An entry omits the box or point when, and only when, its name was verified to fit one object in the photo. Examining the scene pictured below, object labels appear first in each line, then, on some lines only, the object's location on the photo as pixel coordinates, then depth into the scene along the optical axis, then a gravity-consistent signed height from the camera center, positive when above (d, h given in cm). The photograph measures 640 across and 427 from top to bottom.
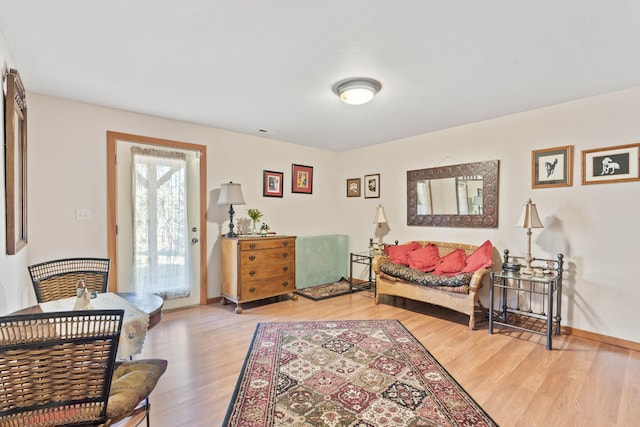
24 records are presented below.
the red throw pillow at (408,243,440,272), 390 -64
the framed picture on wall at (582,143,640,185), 272 +44
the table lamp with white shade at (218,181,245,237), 384 +18
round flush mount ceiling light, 257 +105
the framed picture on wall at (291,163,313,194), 502 +52
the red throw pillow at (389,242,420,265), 414 -60
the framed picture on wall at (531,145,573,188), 308 +46
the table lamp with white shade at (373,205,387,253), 466 -13
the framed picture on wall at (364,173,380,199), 502 +40
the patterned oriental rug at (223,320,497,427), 179 -124
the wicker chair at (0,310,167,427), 100 -57
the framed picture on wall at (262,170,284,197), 464 +41
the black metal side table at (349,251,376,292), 466 -113
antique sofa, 329 -75
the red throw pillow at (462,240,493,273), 340 -56
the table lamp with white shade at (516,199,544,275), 306 -11
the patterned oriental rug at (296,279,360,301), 439 -126
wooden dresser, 372 -76
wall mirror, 368 +19
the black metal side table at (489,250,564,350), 295 -97
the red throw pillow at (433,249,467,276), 360 -66
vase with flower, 433 -10
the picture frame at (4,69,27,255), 196 +34
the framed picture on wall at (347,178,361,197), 536 +41
